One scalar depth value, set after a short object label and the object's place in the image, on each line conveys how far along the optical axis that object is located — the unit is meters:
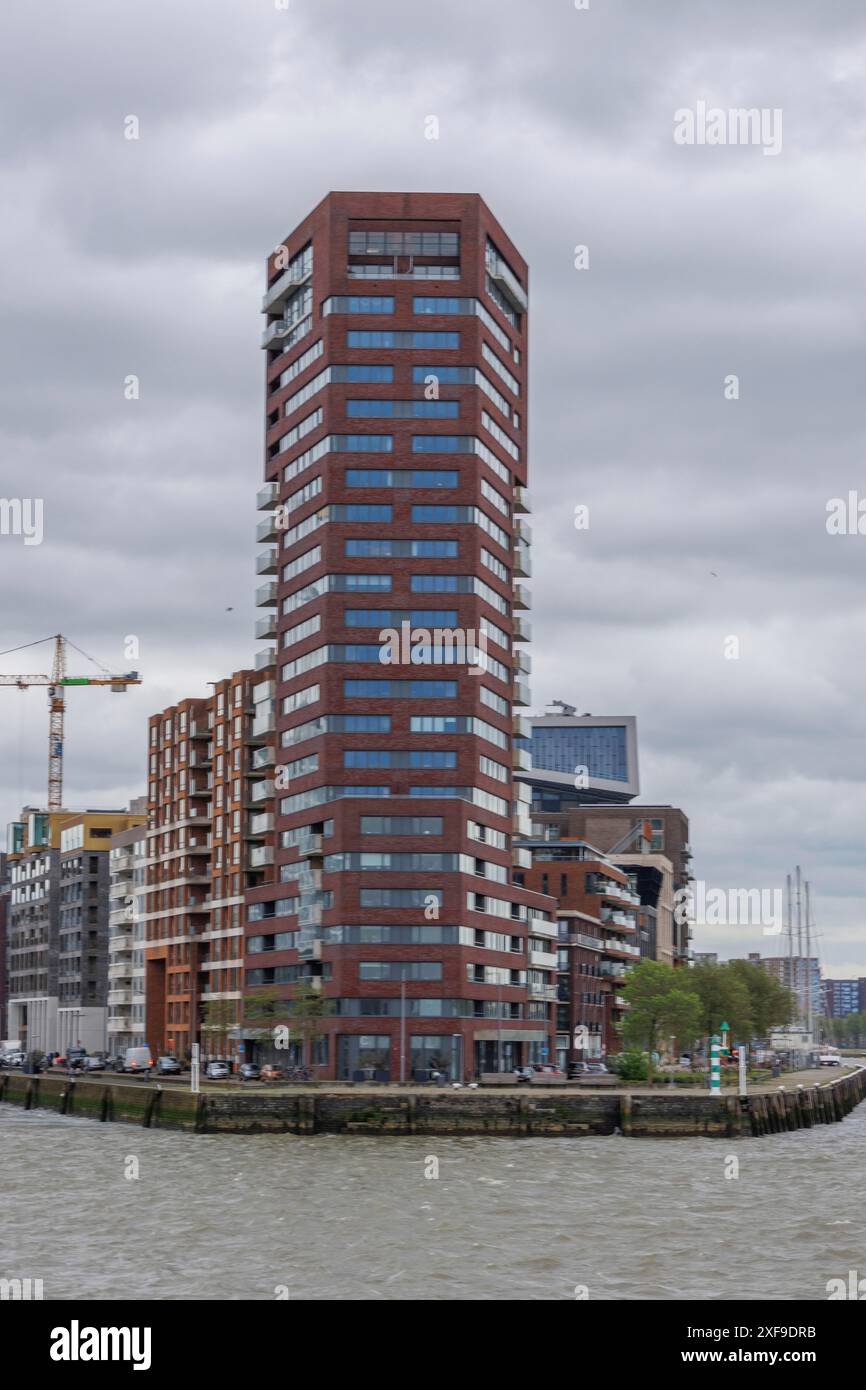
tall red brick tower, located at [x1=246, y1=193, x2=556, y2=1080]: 151.50
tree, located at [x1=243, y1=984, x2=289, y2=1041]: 154.88
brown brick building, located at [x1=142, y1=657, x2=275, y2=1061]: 177.75
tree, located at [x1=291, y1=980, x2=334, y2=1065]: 150.12
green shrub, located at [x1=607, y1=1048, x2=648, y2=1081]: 136.50
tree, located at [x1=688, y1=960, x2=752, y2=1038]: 182.88
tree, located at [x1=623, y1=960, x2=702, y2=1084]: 165.00
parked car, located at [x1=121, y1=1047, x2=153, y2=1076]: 168.25
